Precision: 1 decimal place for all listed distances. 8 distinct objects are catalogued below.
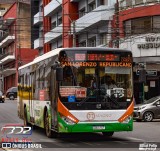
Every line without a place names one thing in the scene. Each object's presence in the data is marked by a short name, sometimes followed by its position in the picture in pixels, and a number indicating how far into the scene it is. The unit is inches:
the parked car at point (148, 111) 1079.9
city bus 609.6
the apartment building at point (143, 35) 1510.8
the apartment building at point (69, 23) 1836.9
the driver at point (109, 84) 621.8
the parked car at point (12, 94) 2699.3
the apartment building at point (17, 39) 3476.9
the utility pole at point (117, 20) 1449.1
